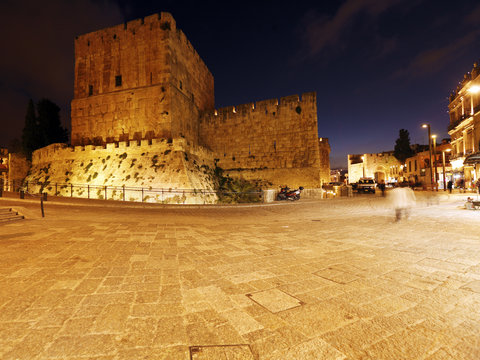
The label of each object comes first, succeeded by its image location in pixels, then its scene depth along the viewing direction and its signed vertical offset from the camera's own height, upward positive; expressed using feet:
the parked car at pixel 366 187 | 70.08 -2.49
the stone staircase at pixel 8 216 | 20.36 -2.31
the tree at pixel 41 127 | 78.74 +24.74
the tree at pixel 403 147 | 124.06 +18.44
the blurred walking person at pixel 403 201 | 22.26 -2.38
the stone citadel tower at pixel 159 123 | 54.03 +18.76
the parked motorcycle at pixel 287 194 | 51.55 -2.93
